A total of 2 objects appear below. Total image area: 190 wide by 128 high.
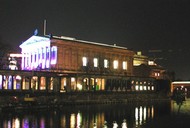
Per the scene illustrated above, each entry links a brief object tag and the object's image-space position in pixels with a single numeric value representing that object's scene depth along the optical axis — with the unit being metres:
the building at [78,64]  75.06
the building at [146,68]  116.56
